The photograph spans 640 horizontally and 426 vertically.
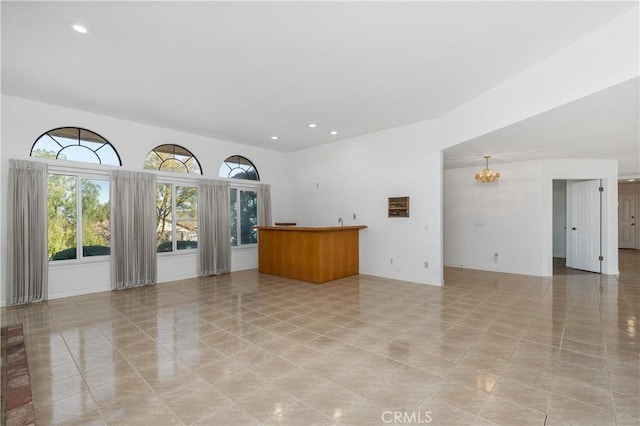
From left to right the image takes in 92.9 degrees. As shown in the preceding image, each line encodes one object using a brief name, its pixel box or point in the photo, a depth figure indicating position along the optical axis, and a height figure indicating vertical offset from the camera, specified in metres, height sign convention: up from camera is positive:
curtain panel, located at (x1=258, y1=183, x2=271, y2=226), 7.87 +0.17
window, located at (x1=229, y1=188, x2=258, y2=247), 7.64 -0.11
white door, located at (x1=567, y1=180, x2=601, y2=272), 6.91 -0.37
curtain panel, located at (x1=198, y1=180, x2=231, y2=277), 6.73 -0.36
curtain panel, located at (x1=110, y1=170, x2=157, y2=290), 5.54 -0.30
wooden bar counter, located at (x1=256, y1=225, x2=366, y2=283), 6.07 -0.87
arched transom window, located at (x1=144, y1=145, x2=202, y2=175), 6.25 +1.12
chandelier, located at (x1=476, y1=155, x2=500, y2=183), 6.30 +0.71
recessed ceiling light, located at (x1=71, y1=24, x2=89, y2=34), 2.90 +1.78
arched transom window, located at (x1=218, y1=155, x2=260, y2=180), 7.44 +1.10
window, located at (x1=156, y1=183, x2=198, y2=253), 6.37 -0.10
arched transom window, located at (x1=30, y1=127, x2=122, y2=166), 5.03 +1.16
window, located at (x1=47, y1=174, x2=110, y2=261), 5.10 -0.06
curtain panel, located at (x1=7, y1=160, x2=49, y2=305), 4.56 -0.29
